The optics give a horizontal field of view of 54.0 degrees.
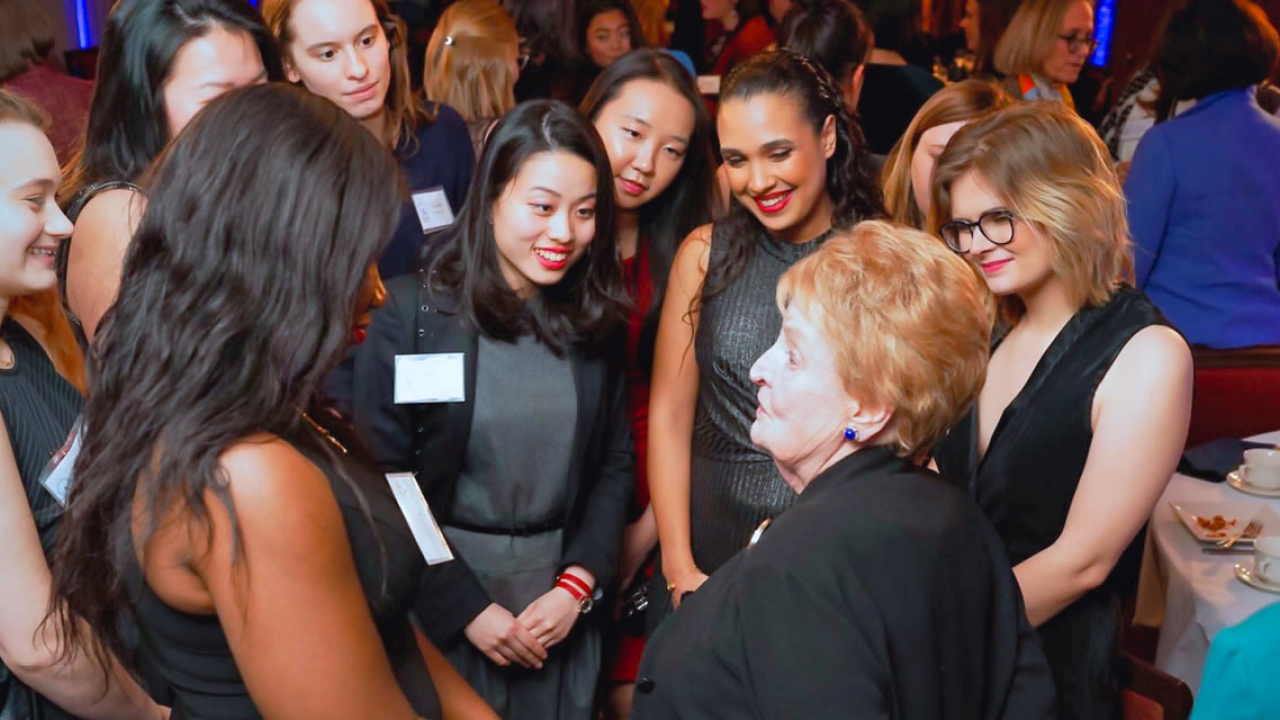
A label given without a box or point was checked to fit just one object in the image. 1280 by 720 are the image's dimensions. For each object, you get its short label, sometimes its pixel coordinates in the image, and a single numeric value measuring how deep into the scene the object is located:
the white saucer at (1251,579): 2.32
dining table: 2.30
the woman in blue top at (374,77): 2.92
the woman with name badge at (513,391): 2.27
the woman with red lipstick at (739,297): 2.31
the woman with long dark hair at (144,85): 2.06
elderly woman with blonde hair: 1.25
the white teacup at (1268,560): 2.34
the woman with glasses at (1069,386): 1.89
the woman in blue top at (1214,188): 3.58
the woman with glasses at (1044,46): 4.48
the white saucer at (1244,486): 2.82
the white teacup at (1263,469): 2.84
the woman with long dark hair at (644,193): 2.69
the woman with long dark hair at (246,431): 1.25
